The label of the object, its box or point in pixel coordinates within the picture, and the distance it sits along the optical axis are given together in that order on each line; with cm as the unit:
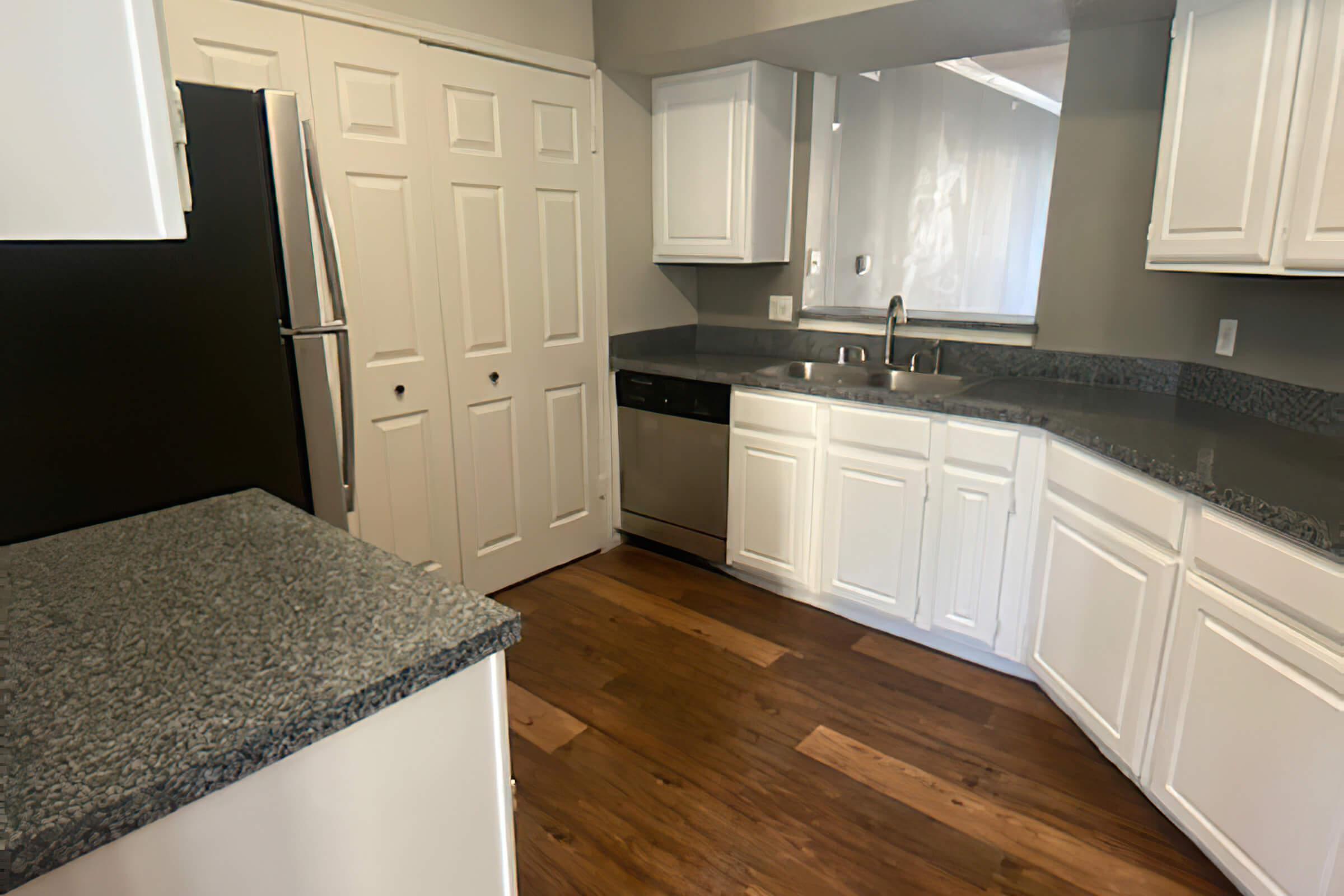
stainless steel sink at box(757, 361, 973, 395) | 295
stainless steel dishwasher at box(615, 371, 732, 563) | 315
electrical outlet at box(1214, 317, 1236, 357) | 235
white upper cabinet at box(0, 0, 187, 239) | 47
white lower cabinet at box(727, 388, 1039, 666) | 246
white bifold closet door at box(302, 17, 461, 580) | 238
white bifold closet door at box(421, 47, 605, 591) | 274
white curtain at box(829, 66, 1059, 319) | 382
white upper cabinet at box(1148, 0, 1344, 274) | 169
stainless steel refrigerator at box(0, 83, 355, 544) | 122
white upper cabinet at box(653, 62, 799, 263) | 306
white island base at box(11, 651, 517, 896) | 72
